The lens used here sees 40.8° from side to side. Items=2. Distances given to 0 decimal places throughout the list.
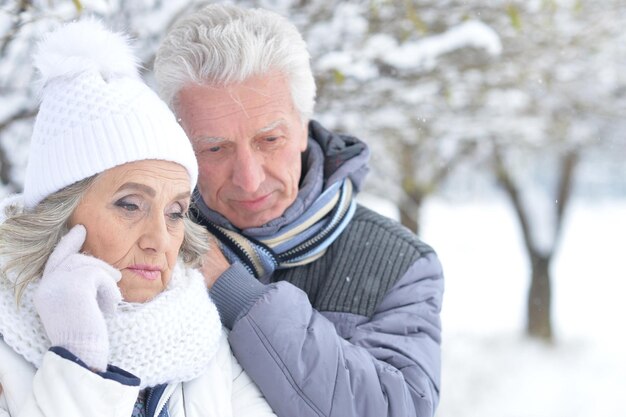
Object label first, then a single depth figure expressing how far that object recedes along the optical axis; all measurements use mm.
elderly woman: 1676
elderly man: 2133
